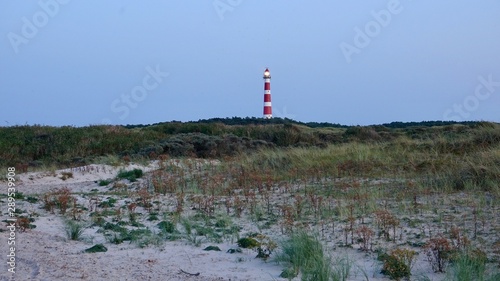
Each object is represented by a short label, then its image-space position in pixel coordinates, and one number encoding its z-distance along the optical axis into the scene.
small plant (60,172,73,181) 18.55
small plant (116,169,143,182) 17.30
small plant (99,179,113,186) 16.68
